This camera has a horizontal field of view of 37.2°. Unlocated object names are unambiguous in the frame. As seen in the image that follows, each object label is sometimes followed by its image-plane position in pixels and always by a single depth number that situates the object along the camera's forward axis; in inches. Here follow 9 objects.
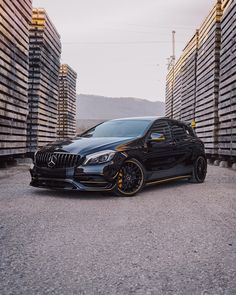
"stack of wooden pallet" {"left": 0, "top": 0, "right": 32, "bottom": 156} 400.2
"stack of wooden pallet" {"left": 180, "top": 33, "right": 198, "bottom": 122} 689.7
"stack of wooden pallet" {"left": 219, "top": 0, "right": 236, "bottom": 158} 438.9
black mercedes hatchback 223.1
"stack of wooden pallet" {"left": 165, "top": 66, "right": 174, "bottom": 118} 1011.3
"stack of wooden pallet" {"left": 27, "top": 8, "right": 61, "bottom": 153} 562.3
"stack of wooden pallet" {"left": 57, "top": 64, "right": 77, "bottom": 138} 952.3
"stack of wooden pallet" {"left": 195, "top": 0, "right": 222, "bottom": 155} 525.0
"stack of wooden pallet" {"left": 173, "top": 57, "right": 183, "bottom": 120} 865.3
